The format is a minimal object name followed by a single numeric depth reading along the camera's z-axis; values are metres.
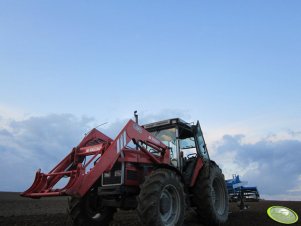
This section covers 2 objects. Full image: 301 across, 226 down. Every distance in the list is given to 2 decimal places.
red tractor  4.19
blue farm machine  11.08
